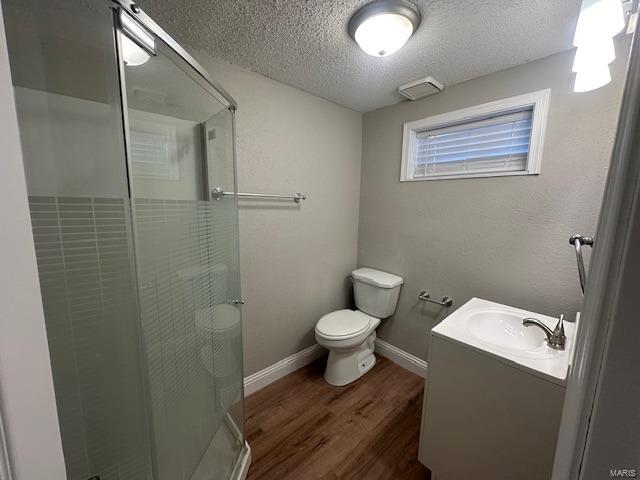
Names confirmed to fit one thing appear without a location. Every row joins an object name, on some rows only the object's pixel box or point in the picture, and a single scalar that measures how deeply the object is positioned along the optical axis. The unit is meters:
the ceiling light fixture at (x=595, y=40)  0.87
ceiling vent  1.56
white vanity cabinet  0.91
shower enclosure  0.67
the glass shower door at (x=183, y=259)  0.83
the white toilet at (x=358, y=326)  1.78
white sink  0.94
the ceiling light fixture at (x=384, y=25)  1.02
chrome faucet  1.05
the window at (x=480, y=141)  1.39
